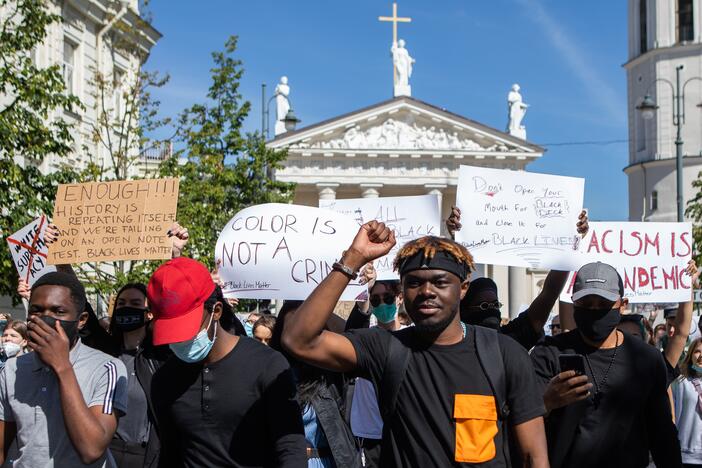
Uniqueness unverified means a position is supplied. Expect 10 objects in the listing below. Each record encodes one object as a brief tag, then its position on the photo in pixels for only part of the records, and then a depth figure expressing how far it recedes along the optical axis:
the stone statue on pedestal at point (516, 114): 54.91
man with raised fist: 3.19
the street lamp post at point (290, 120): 32.09
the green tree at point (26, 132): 13.33
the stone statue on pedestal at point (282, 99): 52.22
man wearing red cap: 3.37
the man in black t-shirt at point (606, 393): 4.06
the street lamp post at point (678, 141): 25.75
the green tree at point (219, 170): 22.16
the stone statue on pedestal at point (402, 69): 52.66
